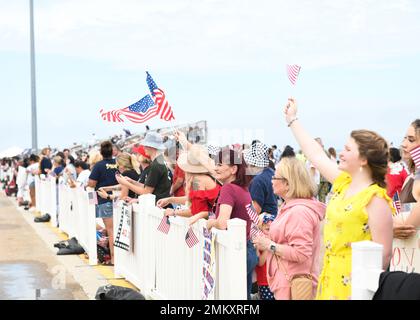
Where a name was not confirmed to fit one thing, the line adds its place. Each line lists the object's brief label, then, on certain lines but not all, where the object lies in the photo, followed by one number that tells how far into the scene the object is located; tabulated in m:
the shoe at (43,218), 18.36
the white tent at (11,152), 46.28
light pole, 29.61
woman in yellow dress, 3.96
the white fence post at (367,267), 3.42
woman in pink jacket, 4.98
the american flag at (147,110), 8.34
